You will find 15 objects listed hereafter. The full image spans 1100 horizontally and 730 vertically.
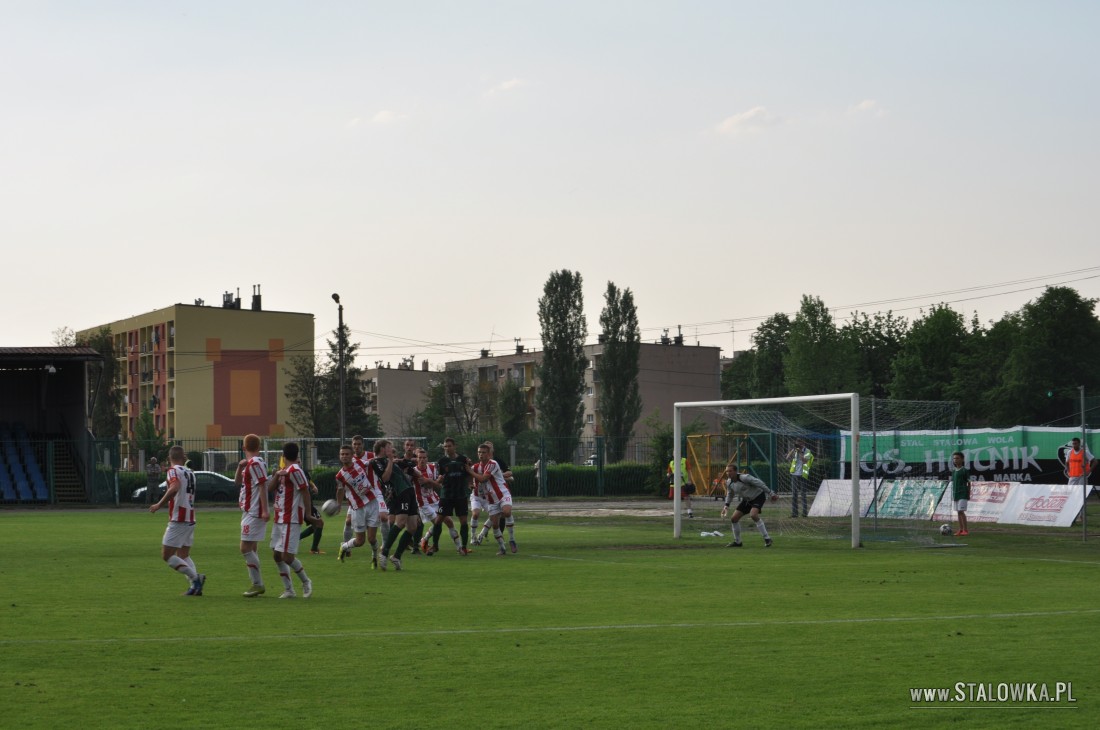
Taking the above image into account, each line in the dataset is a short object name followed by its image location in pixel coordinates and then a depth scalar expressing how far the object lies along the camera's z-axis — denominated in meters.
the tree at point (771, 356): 123.44
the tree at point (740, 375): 129.00
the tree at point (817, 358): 108.56
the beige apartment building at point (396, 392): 152.62
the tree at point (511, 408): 111.06
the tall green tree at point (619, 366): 95.88
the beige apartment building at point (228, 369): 107.62
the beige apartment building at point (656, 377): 132.50
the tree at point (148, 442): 72.56
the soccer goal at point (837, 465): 28.86
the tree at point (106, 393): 102.62
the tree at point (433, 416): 114.81
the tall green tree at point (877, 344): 115.06
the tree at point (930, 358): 97.25
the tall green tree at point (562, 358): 93.75
